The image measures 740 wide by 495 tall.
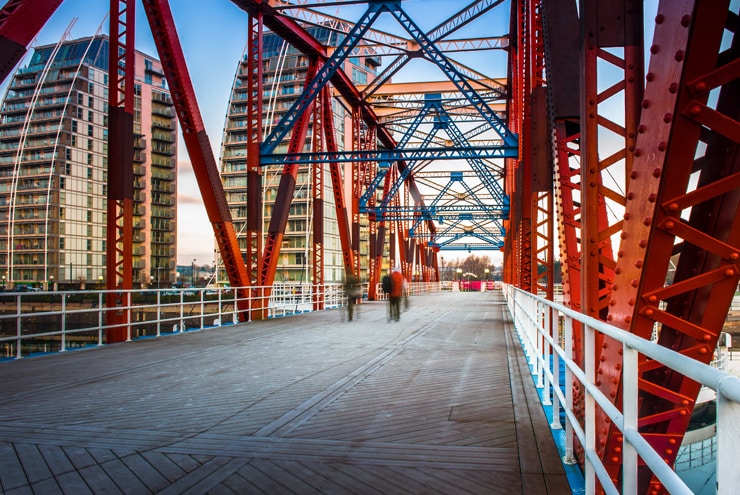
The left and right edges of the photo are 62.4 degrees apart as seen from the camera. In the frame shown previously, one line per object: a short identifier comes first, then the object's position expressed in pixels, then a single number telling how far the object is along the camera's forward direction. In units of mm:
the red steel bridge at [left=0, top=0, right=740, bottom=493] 2605
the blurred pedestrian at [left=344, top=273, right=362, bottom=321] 18703
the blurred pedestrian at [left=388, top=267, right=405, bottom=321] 18375
